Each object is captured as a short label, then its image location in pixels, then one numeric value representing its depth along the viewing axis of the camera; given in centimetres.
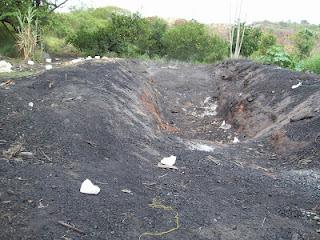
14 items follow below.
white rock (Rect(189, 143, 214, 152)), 561
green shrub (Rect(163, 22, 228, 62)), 1631
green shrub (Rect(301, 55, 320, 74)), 1044
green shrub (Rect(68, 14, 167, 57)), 1602
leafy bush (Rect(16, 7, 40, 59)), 991
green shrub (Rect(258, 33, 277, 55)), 1696
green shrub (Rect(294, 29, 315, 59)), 1634
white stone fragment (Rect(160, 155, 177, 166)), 446
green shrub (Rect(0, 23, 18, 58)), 1228
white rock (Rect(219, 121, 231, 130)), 816
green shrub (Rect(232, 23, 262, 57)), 1652
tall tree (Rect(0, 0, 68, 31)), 1283
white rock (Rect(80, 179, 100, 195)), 322
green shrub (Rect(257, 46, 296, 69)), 1137
